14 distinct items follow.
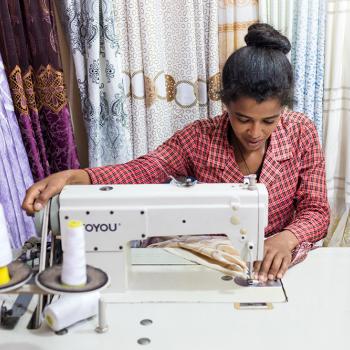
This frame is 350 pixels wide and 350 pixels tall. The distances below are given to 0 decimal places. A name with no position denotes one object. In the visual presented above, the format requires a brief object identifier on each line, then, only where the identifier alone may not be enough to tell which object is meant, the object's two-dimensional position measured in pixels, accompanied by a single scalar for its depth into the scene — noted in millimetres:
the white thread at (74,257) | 806
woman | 1441
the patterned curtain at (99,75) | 1993
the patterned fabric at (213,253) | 1212
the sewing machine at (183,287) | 1021
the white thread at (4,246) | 825
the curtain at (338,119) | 2199
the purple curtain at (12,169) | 1868
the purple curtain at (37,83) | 1878
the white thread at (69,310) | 1027
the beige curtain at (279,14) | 2143
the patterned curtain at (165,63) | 2102
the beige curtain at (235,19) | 2152
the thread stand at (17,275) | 826
